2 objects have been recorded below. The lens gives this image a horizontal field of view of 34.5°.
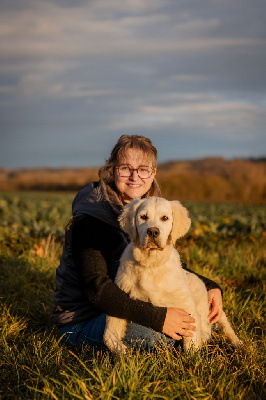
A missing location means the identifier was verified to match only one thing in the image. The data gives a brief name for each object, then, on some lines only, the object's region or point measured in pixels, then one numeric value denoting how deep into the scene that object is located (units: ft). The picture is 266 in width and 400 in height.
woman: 11.96
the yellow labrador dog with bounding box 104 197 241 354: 11.71
